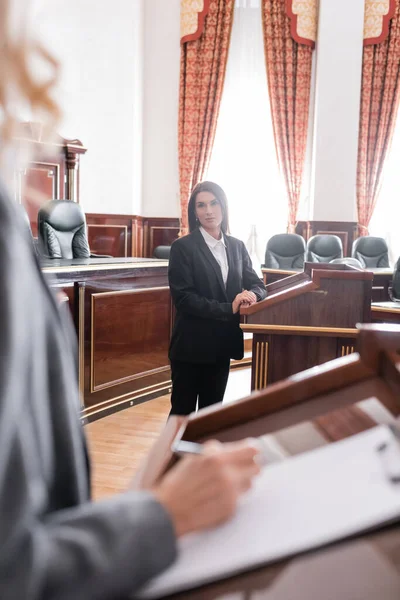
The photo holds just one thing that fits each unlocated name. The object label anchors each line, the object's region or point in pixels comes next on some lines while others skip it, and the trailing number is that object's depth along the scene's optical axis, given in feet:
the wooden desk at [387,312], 11.42
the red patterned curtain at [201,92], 27.27
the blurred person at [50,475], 1.34
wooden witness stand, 8.43
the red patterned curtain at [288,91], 27.07
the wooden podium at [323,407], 1.98
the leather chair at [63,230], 18.10
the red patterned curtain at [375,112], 27.14
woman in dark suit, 8.78
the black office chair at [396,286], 17.89
